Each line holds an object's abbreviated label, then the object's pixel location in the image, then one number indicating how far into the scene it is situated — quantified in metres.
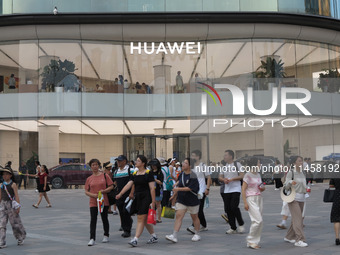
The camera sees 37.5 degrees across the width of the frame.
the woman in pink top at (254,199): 8.63
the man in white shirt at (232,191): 10.43
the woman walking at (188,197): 9.59
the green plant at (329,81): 28.68
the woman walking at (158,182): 12.03
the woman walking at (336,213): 8.67
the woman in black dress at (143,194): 9.23
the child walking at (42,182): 17.95
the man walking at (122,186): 10.38
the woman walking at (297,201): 8.79
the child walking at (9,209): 9.45
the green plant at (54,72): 27.19
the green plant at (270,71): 27.62
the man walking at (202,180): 11.00
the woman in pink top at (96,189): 9.45
